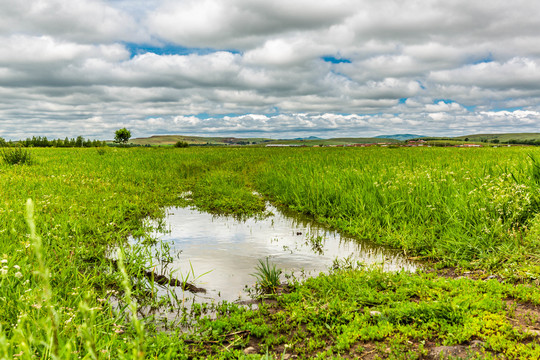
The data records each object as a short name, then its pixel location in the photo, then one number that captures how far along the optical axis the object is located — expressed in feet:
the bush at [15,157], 55.72
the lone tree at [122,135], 494.18
